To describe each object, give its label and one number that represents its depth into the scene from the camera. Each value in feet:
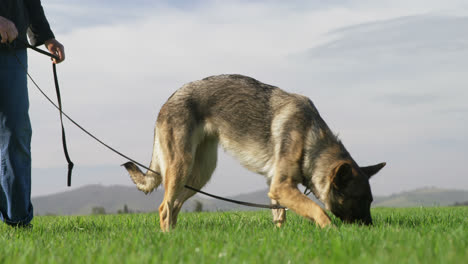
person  19.63
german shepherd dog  18.54
